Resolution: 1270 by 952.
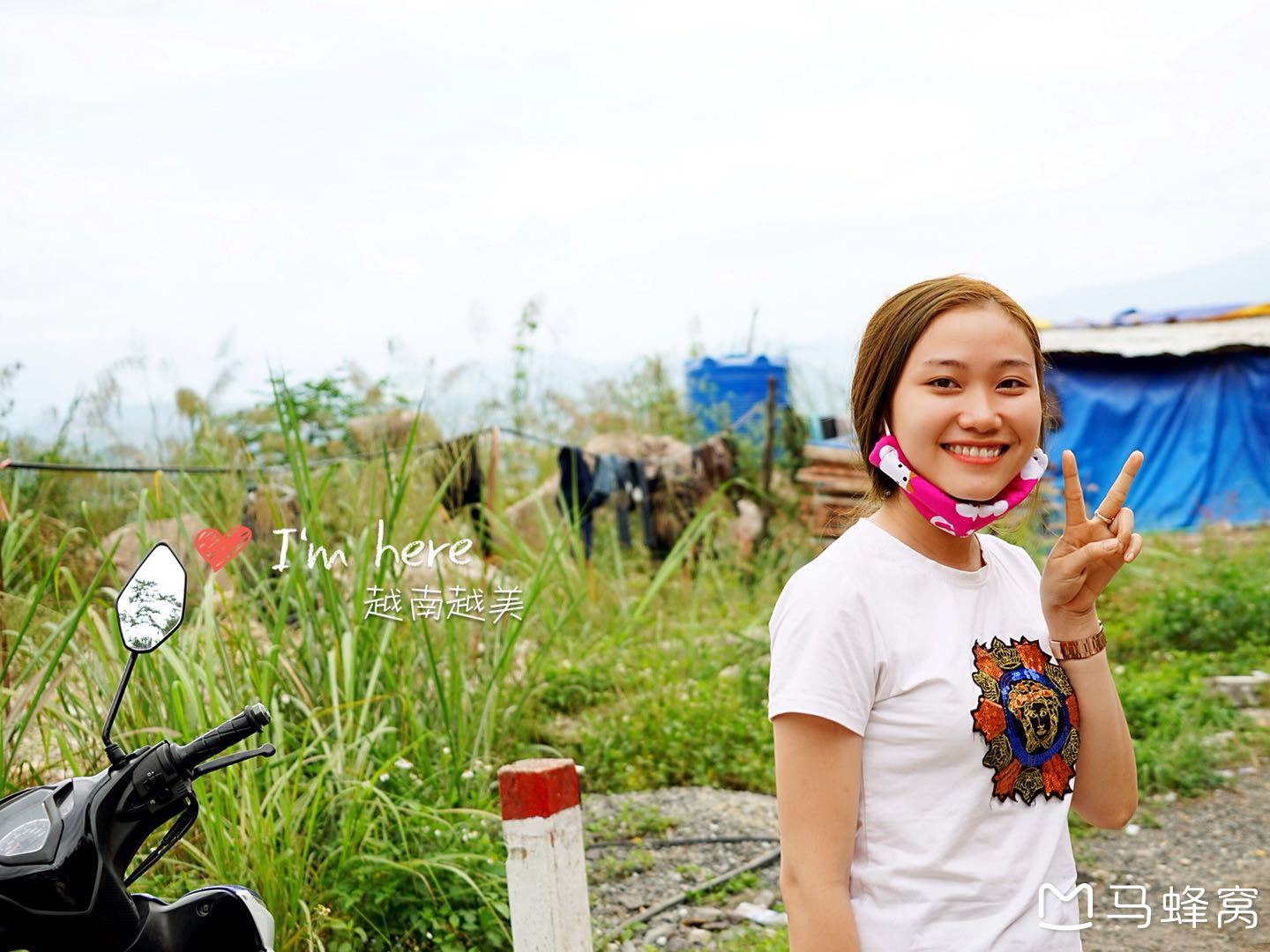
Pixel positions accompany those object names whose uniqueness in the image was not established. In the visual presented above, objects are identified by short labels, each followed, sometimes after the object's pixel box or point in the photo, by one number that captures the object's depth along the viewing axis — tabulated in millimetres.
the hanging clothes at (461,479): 5523
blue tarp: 11617
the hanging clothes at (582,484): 7820
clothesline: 4031
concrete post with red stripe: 2311
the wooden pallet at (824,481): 9938
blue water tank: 11914
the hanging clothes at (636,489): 8484
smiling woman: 1497
